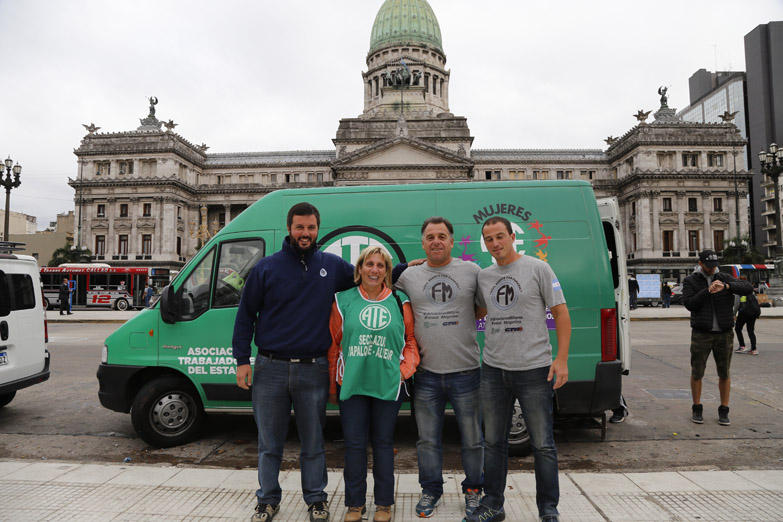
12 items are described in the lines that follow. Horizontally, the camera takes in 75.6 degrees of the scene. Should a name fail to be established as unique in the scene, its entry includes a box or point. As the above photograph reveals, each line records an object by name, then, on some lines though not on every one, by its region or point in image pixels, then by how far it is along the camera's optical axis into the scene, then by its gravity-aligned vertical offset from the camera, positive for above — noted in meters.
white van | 6.88 -0.53
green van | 5.40 +0.08
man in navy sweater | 3.75 -0.49
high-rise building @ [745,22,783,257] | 82.00 +30.20
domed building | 58.56 +13.68
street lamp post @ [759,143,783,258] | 26.84 +6.25
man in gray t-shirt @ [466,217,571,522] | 3.56 -0.55
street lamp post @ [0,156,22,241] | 24.55 +5.34
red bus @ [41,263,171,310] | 35.56 +0.18
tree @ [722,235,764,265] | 49.47 +2.56
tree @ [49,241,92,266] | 50.75 +3.21
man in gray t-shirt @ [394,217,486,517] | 3.77 -0.61
